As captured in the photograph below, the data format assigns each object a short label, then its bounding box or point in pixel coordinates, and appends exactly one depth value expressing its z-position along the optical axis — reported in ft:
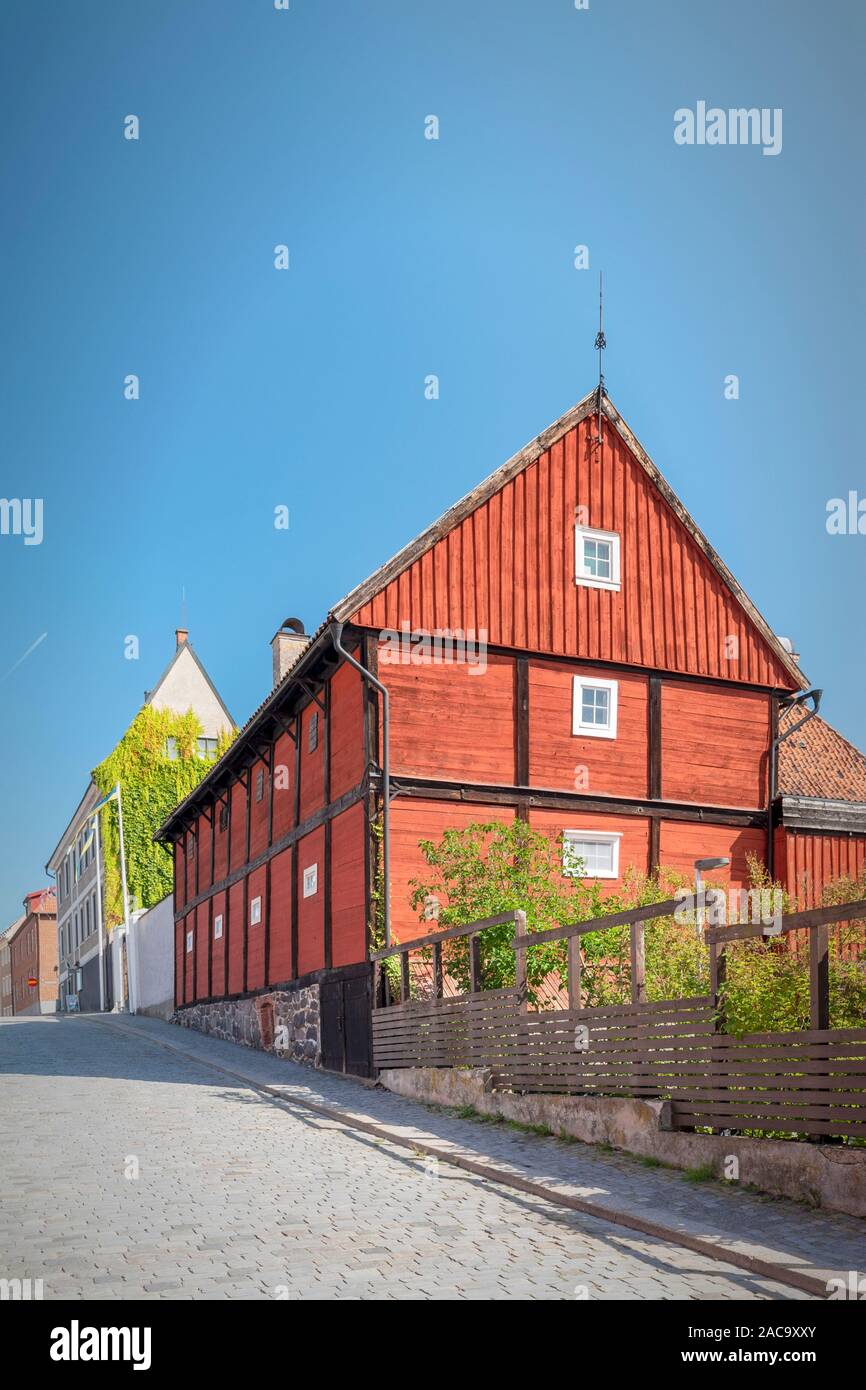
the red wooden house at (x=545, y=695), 61.36
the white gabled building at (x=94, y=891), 155.02
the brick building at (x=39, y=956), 268.00
